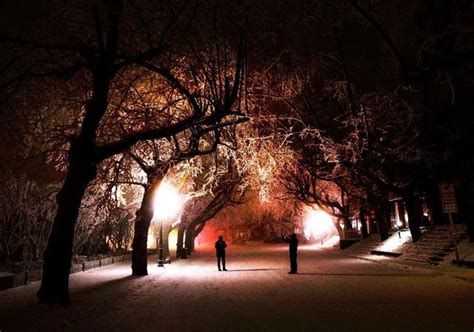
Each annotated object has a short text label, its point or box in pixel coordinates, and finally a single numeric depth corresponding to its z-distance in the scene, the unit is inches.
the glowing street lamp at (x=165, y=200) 938.8
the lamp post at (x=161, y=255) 988.6
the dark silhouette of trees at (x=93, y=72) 405.1
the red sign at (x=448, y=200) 692.1
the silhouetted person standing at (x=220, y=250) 872.8
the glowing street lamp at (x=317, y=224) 2134.4
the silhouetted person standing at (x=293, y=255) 744.9
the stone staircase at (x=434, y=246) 831.7
